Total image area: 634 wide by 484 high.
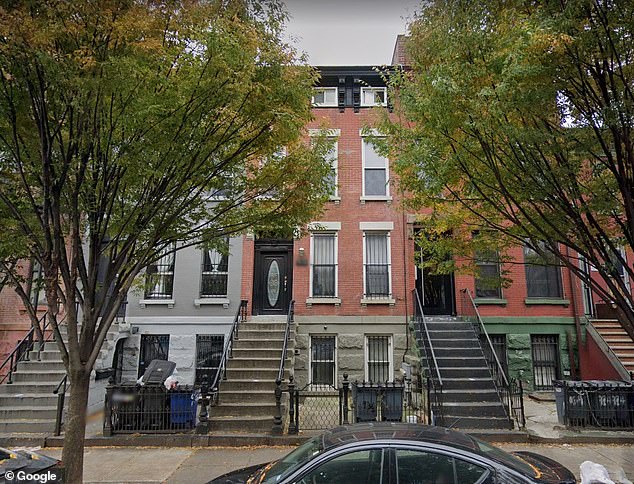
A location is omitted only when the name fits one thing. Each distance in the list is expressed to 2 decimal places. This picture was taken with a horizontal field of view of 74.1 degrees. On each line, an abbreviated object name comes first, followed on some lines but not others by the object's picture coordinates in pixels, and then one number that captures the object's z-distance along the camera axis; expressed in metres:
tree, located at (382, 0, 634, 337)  5.57
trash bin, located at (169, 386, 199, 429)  8.97
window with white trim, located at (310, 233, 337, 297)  13.85
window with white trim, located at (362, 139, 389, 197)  14.53
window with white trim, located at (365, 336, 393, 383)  13.10
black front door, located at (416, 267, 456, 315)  13.92
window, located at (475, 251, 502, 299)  13.74
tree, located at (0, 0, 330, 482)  5.18
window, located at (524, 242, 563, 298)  13.90
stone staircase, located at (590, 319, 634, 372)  11.80
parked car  3.73
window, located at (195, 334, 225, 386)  13.22
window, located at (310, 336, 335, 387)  13.17
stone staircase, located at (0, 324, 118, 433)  9.40
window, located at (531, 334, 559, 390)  13.35
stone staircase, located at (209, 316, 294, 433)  9.11
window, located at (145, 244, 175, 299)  13.72
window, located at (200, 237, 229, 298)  13.80
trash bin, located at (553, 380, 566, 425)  9.19
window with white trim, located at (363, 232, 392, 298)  13.72
